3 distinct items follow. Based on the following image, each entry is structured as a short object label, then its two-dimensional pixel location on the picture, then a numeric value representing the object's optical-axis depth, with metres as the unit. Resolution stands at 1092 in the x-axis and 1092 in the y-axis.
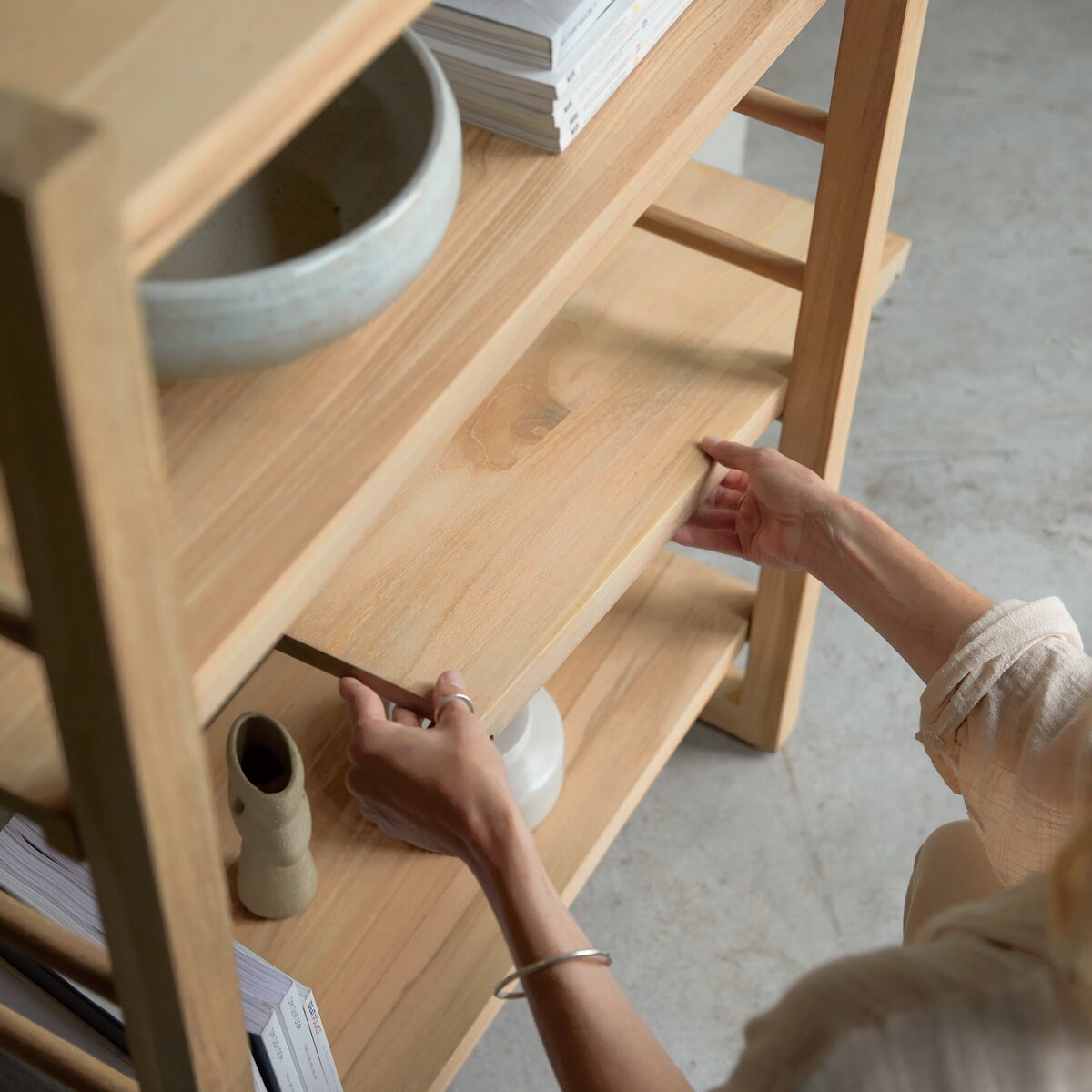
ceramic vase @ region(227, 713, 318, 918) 1.04
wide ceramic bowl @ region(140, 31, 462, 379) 0.60
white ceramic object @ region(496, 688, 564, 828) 1.35
